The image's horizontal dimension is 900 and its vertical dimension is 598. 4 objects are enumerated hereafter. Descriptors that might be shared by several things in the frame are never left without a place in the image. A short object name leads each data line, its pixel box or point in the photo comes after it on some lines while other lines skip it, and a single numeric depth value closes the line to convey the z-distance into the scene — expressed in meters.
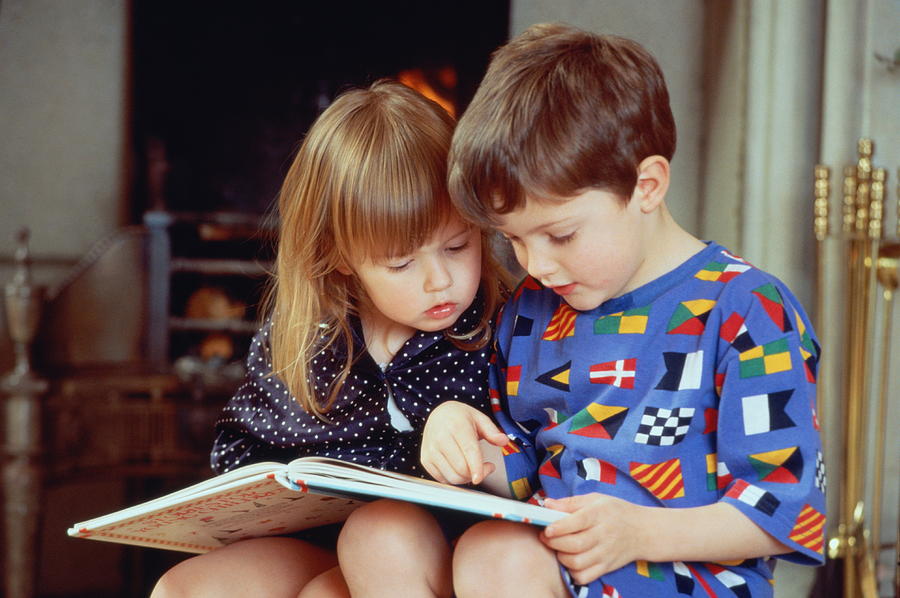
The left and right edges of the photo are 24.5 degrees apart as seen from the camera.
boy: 1.57
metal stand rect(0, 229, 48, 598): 3.42
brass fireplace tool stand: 2.28
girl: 1.73
